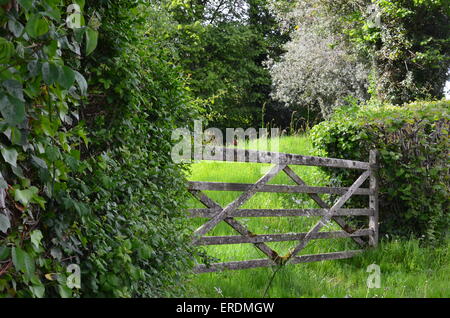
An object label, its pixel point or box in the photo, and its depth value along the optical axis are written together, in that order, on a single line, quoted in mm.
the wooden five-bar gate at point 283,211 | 4516
